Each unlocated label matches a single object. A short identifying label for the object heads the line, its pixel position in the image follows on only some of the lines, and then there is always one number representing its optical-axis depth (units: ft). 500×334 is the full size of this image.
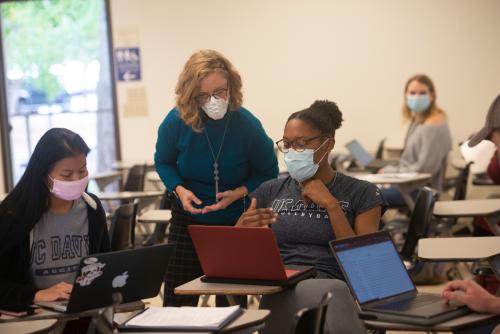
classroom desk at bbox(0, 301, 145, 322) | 7.54
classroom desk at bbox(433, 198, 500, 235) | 13.89
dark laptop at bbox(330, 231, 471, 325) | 7.30
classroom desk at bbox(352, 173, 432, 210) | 19.38
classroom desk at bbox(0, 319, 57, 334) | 6.99
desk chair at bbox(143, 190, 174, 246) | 17.57
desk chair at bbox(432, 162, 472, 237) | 18.86
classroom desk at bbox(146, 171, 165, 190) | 24.61
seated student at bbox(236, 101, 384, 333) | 9.85
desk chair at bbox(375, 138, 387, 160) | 26.66
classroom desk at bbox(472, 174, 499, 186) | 21.91
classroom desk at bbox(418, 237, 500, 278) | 9.53
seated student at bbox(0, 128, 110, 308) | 8.94
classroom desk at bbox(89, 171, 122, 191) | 23.58
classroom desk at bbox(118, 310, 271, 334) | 6.95
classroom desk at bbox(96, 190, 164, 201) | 18.66
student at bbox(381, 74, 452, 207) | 22.17
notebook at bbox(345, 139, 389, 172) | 23.13
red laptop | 8.29
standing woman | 11.28
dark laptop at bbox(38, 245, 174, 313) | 7.30
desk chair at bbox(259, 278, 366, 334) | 8.45
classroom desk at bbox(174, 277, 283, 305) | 8.25
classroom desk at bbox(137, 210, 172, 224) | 14.95
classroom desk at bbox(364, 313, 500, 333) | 7.00
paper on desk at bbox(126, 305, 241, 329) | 7.00
